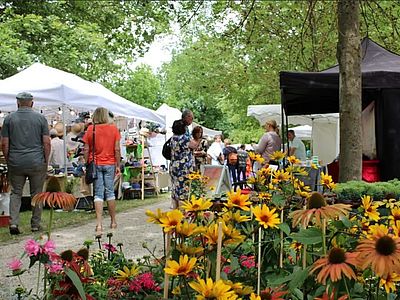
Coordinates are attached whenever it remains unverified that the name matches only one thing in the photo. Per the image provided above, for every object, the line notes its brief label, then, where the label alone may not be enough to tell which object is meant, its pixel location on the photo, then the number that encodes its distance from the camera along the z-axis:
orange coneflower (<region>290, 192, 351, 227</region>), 1.56
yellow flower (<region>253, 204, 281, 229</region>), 1.79
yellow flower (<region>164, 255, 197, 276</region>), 1.58
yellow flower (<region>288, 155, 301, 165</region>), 3.70
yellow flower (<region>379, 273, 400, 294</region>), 1.61
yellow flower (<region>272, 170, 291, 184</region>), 3.02
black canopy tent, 7.33
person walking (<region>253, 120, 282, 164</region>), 10.30
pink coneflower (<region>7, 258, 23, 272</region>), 2.12
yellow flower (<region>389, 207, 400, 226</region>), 1.86
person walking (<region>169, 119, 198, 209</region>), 8.19
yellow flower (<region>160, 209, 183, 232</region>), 1.66
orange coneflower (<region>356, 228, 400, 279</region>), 1.29
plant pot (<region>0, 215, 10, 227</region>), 8.59
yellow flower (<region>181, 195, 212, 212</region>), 1.79
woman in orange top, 7.56
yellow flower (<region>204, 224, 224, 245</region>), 1.74
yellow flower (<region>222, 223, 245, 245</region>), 1.75
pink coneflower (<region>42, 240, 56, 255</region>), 1.84
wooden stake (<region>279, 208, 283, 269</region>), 2.15
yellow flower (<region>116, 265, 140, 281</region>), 2.24
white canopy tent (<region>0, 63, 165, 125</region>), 9.89
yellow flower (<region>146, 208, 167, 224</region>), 1.69
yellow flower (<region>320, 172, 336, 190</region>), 2.91
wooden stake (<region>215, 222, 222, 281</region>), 1.62
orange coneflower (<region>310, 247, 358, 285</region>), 1.37
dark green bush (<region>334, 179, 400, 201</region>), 4.68
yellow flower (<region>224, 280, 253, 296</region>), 1.64
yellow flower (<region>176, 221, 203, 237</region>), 1.67
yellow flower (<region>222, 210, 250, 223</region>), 1.88
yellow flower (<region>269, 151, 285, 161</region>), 3.72
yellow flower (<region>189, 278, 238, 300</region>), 1.40
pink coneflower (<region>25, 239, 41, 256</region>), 1.81
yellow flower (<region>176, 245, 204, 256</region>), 1.72
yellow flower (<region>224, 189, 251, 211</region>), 1.85
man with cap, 7.62
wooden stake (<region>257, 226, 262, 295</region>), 1.84
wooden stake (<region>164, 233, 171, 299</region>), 1.81
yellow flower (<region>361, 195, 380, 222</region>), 2.05
